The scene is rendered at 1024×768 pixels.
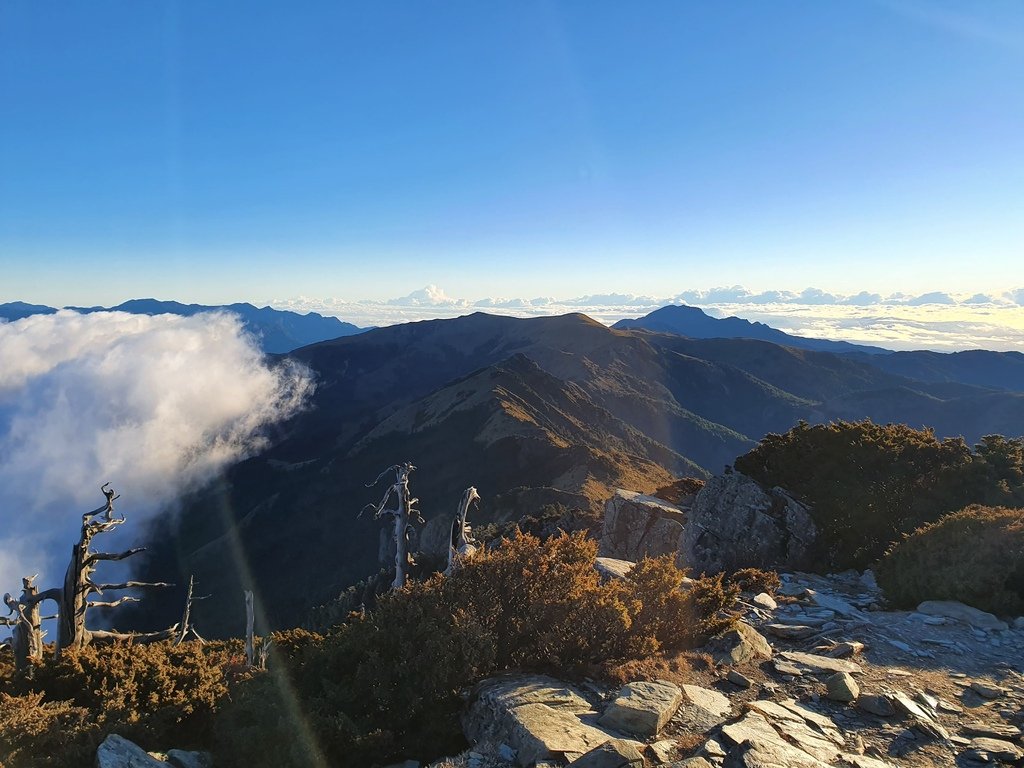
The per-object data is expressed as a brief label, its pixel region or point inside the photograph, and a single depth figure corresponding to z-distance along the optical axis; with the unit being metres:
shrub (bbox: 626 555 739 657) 8.62
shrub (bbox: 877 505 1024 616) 10.73
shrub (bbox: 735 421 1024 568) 16.22
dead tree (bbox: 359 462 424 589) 18.88
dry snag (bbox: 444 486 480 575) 17.56
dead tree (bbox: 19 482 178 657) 12.27
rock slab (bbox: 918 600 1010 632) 9.91
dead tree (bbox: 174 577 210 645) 14.29
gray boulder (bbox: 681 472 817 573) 16.77
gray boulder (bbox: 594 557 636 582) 12.30
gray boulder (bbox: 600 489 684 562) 20.89
